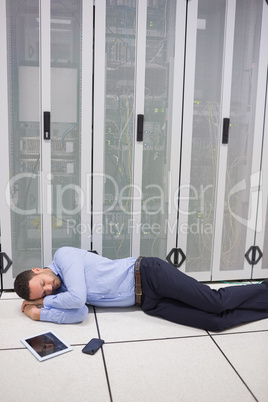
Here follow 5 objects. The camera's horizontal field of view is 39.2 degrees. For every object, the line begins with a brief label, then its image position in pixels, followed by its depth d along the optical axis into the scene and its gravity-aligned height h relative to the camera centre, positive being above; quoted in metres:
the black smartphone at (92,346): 2.06 -1.23
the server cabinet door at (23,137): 2.66 -0.13
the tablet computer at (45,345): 2.03 -1.24
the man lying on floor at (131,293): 2.35 -1.07
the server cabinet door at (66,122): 2.69 -0.01
